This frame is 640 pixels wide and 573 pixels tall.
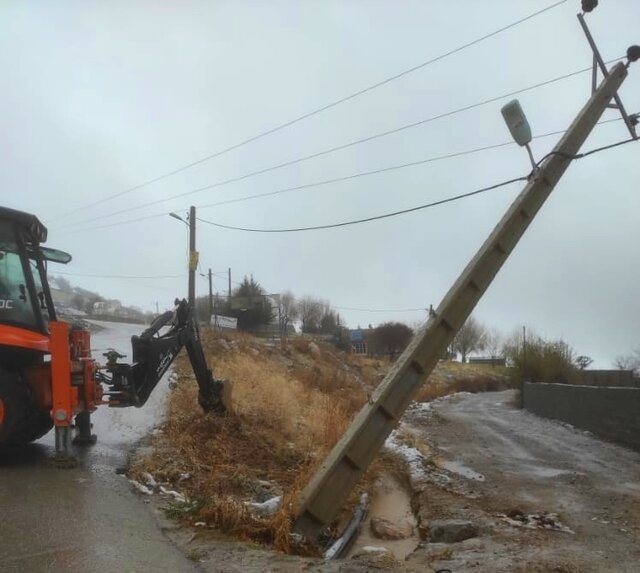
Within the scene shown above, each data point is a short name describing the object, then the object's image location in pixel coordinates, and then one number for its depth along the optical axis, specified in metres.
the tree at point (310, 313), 84.94
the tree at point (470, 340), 100.22
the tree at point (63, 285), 86.14
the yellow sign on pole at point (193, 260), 26.53
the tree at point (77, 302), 83.41
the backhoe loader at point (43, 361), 7.33
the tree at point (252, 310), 51.97
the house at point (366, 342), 77.50
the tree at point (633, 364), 50.34
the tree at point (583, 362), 37.50
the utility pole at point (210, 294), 49.69
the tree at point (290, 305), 81.50
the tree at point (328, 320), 82.30
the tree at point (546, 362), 34.12
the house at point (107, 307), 95.06
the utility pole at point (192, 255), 26.56
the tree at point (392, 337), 73.25
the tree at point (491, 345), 109.04
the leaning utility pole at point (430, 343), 7.18
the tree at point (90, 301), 82.47
